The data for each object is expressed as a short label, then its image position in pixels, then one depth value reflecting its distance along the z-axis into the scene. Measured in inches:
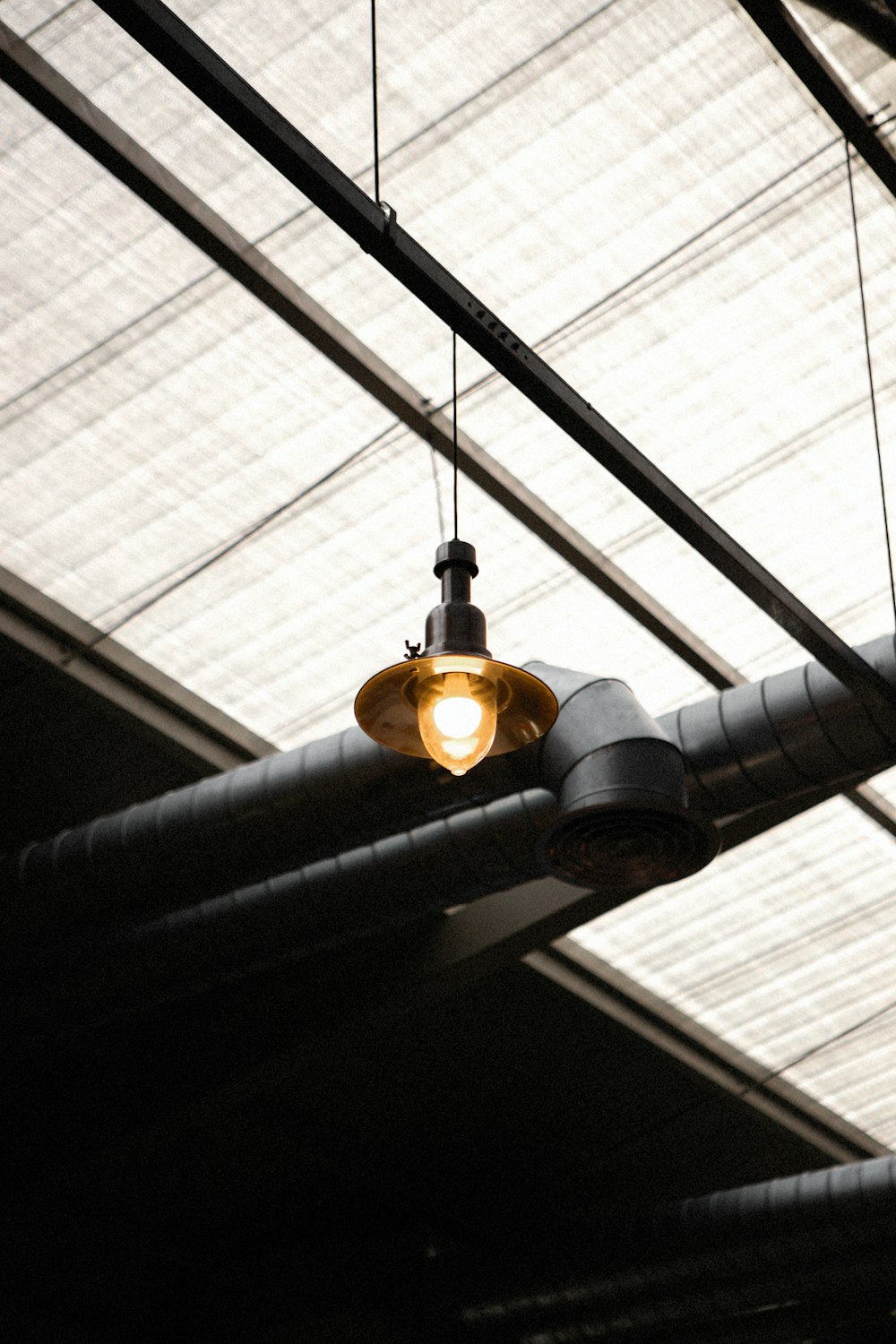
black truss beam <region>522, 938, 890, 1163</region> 599.5
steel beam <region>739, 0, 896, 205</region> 333.4
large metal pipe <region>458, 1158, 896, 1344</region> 608.7
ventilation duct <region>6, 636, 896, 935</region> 295.1
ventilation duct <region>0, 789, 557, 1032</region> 402.6
